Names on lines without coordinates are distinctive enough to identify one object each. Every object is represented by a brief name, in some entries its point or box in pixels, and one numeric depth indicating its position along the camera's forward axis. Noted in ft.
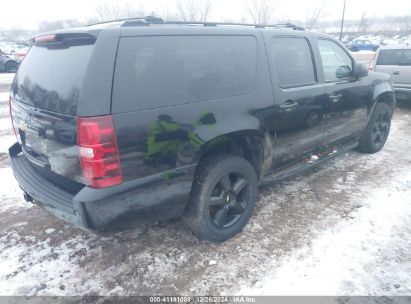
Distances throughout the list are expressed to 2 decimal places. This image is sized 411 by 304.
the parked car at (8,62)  67.87
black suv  7.38
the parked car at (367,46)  108.36
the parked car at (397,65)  27.48
